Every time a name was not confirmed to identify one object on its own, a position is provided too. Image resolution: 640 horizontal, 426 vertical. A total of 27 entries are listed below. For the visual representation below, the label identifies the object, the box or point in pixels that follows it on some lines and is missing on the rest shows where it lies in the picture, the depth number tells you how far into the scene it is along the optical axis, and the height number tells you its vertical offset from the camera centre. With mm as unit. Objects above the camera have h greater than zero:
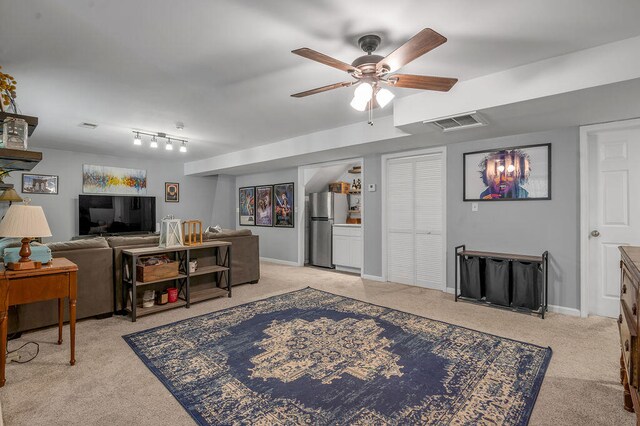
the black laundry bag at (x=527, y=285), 3590 -852
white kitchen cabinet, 5938 -694
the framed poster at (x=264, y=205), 7301 +136
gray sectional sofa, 3033 -744
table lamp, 2229 -99
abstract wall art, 6512 +672
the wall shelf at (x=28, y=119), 2212 +674
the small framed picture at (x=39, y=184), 5895 +534
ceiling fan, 1912 +928
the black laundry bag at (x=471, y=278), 3975 -852
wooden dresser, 1380 -532
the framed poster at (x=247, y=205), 7754 +147
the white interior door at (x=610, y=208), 3396 +7
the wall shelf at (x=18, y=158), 2080 +359
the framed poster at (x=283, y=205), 6824 +127
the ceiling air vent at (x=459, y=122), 3133 +898
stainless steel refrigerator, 6465 -229
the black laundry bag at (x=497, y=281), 3773 -846
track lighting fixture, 4859 +1196
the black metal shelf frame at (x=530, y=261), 3529 -785
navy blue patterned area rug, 1874 -1149
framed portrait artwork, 3787 +440
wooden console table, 3496 -765
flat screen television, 6320 -42
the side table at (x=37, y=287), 2143 -537
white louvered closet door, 4699 -168
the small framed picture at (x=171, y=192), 7618 +469
